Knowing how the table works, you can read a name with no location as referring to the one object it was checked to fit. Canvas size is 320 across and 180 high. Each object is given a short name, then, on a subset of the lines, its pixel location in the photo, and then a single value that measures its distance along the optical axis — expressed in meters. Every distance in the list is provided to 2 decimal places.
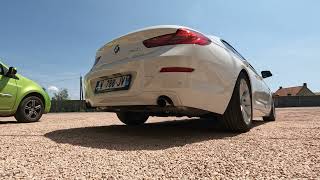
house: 51.58
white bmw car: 2.49
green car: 4.81
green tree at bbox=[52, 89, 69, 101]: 54.81
